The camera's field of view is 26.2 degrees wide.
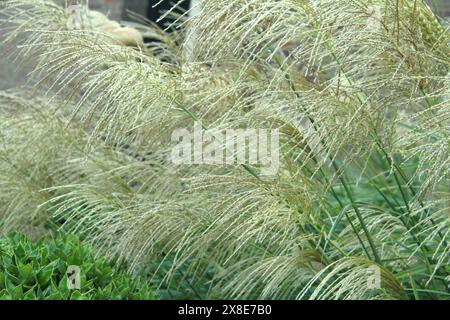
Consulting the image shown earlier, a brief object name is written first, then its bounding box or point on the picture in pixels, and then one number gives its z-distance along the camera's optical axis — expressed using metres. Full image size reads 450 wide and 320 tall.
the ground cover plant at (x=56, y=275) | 2.99
